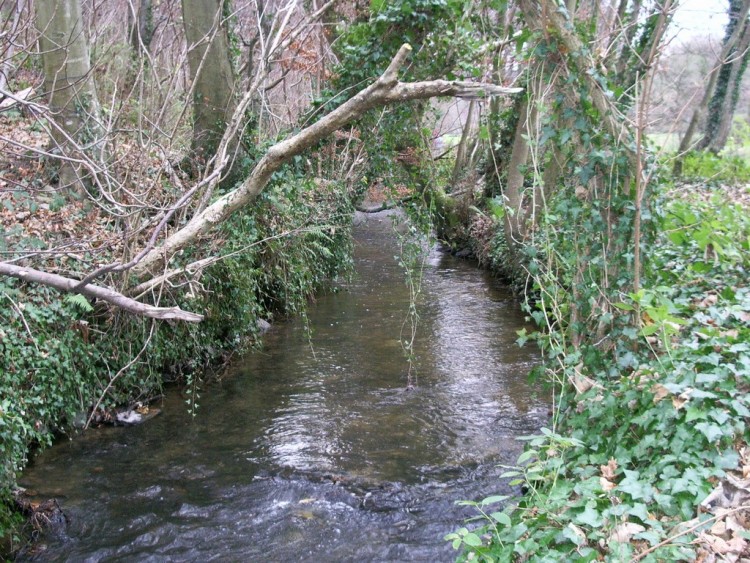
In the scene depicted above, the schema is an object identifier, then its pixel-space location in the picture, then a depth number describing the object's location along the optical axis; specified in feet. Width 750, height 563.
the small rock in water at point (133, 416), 22.76
